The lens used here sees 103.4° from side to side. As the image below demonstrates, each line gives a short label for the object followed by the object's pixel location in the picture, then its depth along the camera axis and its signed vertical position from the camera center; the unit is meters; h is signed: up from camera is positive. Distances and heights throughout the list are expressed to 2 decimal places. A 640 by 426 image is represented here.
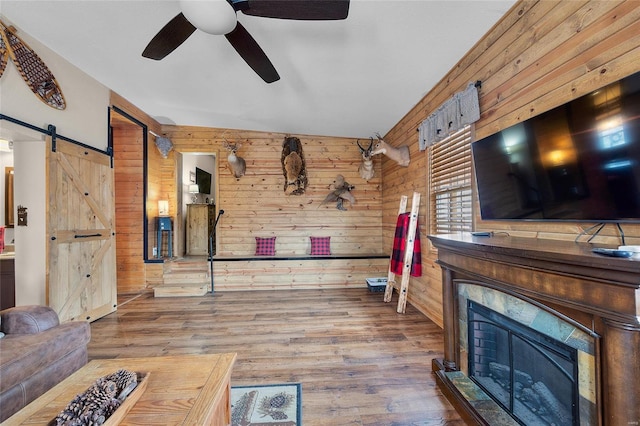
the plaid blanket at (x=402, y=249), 3.39 -0.49
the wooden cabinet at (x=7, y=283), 2.87 -0.65
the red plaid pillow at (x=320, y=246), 5.02 -0.56
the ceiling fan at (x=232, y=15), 1.62 +1.40
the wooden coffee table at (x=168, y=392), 0.98 -0.76
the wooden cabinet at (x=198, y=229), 5.47 -0.18
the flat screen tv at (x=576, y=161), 1.03 +0.25
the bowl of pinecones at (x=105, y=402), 0.89 -0.68
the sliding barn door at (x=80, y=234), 2.76 -0.12
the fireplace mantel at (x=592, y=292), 0.86 -0.34
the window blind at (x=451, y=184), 2.51 +0.34
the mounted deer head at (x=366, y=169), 4.70 +0.93
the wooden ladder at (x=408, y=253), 3.36 -0.51
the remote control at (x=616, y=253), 0.87 -0.15
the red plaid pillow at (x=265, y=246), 4.93 -0.54
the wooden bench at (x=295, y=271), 4.52 -0.97
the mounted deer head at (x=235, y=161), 4.69 +1.11
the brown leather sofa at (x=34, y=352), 1.39 -0.81
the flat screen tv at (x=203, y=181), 6.41 +1.05
